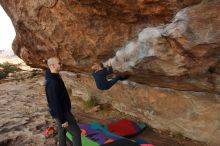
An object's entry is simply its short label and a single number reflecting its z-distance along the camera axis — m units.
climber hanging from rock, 6.30
